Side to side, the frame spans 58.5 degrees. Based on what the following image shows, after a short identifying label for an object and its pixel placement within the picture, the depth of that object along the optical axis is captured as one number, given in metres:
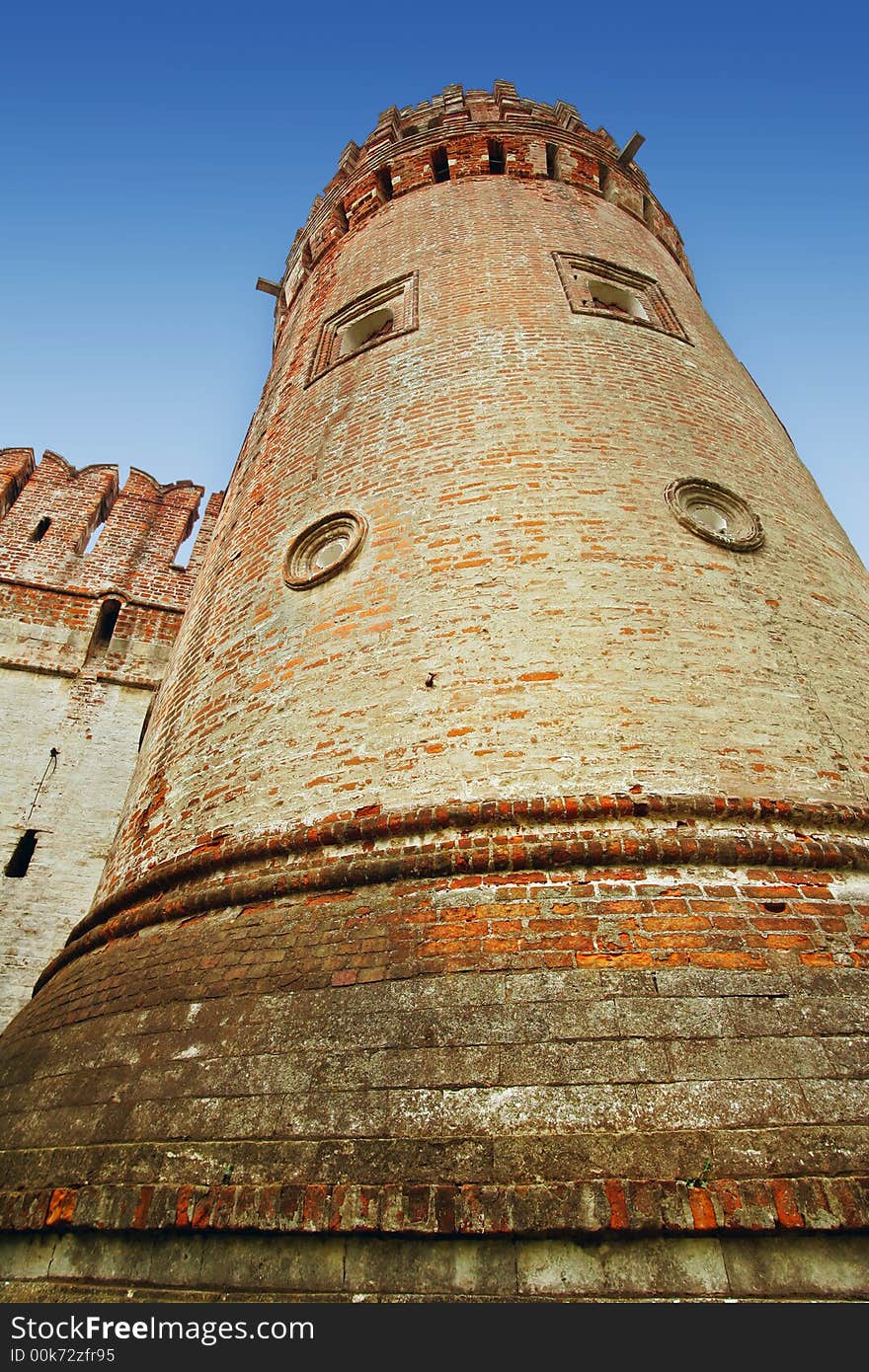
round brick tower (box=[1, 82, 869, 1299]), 2.37
